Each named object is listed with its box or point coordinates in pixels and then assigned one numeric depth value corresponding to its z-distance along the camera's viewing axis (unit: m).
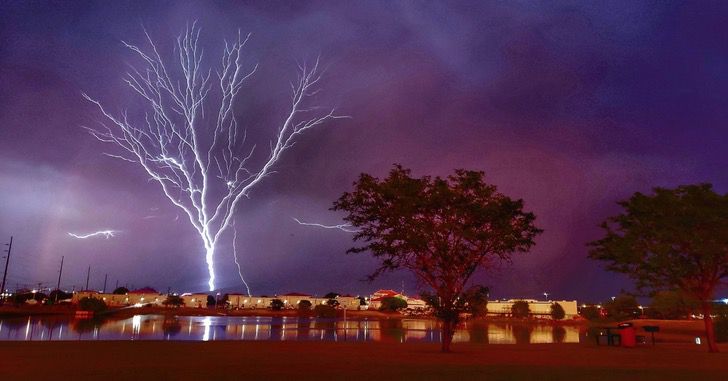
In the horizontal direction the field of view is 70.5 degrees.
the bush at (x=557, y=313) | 99.75
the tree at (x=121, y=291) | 129.96
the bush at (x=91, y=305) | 65.25
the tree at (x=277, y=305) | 120.49
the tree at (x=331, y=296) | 158.85
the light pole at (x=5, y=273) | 78.50
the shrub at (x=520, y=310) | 109.82
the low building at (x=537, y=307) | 124.00
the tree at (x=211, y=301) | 127.72
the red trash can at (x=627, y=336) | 24.20
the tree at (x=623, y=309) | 76.31
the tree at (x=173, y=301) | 112.69
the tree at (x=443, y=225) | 19.42
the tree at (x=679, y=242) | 22.19
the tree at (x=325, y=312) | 99.51
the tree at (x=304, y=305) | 117.48
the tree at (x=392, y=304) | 119.71
